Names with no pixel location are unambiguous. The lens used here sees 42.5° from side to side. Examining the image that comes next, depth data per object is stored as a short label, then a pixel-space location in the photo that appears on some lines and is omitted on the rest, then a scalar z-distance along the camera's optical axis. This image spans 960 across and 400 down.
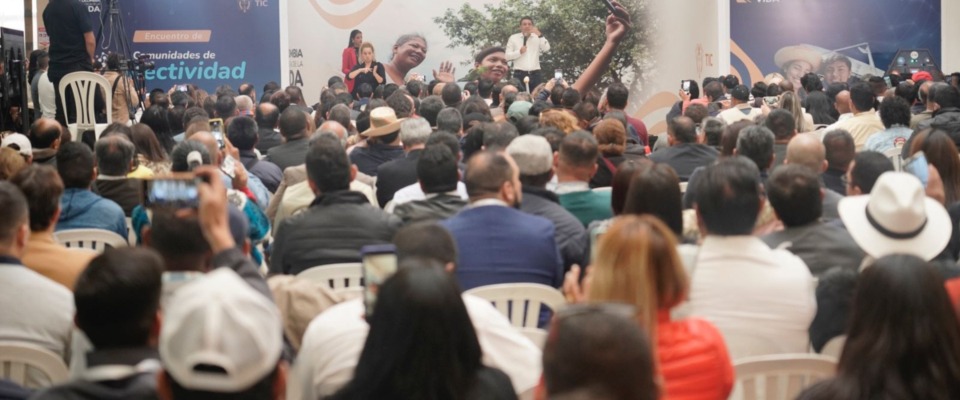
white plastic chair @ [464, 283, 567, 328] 4.25
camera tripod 11.65
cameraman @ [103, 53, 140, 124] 11.29
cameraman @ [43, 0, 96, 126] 10.29
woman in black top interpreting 16.58
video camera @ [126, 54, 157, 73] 11.93
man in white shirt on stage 17.95
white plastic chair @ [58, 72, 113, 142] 10.10
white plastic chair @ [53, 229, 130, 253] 5.51
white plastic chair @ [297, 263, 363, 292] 4.72
